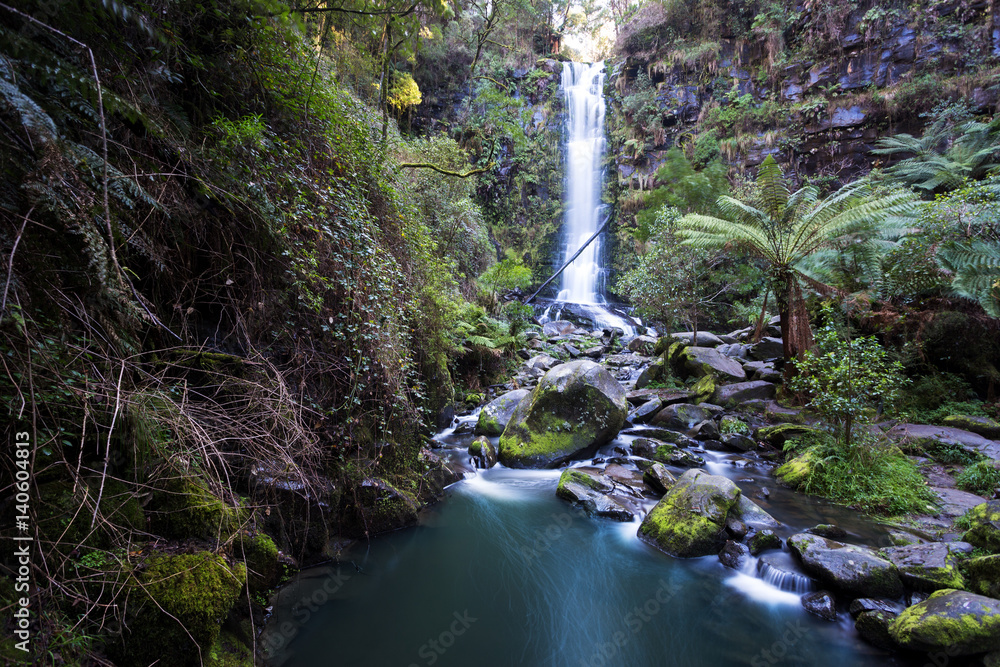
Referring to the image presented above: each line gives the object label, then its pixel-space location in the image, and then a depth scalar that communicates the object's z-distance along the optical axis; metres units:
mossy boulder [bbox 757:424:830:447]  6.34
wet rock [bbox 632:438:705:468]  6.33
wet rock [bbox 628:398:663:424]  8.12
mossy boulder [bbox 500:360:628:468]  6.36
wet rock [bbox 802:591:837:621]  3.30
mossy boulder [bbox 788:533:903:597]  3.30
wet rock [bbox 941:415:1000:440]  5.82
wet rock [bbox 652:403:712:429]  7.78
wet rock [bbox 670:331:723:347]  12.22
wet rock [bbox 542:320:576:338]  15.37
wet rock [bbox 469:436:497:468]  6.22
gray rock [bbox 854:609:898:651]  2.96
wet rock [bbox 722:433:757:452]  6.74
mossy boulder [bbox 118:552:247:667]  1.93
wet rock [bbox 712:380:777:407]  8.44
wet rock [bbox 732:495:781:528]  4.43
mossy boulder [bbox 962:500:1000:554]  3.45
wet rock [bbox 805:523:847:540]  4.19
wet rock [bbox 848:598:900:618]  3.14
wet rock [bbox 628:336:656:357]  13.83
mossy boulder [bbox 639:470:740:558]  4.13
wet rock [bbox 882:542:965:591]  3.23
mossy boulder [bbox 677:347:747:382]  9.36
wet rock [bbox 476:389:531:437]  7.09
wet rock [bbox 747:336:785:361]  10.39
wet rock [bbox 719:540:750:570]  3.95
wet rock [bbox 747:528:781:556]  4.01
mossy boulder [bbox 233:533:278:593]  2.70
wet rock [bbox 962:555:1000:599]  3.04
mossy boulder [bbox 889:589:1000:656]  2.60
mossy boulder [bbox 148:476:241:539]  2.26
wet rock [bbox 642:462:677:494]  5.30
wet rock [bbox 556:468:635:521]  4.95
